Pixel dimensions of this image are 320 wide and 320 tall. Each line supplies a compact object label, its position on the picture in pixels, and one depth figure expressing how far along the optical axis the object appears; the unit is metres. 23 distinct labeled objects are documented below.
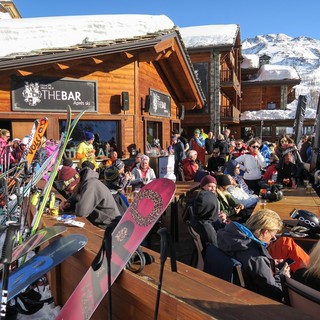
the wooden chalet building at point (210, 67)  18.39
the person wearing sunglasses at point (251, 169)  6.56
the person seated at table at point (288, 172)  6.20
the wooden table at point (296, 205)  3.39
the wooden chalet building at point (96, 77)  7.03
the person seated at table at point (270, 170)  6.66
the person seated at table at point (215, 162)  8.13
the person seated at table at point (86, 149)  7.12
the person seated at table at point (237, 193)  5.07
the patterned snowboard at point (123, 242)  1.78
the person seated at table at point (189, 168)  7.57
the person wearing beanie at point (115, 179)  5.50
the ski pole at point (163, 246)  1.46
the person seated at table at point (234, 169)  6.30
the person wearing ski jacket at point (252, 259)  2.28
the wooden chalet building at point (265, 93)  27.88
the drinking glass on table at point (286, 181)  6.18
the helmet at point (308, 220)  3.48
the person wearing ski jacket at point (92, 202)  3.29
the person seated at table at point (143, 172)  6.12
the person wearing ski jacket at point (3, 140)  5.85
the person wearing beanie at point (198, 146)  10.70
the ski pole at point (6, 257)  1.59
